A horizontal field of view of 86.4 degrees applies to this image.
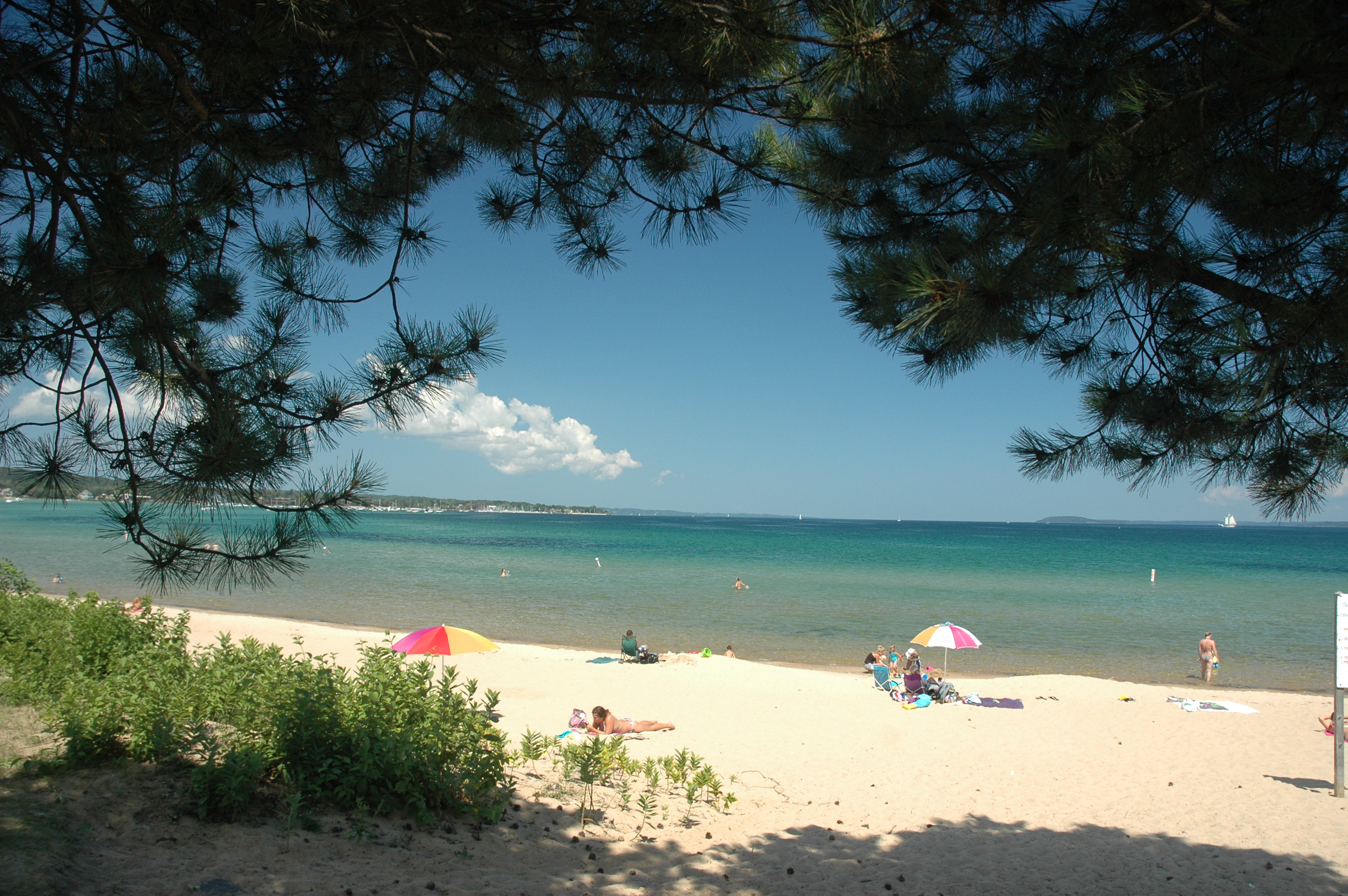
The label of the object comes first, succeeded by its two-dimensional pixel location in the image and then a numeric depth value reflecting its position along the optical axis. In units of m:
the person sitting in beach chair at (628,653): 15.54
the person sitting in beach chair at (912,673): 12.26
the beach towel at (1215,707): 11.81
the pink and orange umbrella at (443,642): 9.96
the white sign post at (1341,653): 6.69
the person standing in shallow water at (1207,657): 15.36
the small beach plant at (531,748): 5.71
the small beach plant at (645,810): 4.86
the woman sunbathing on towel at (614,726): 9.05
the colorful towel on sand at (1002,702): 11.96
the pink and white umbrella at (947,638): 14.18
